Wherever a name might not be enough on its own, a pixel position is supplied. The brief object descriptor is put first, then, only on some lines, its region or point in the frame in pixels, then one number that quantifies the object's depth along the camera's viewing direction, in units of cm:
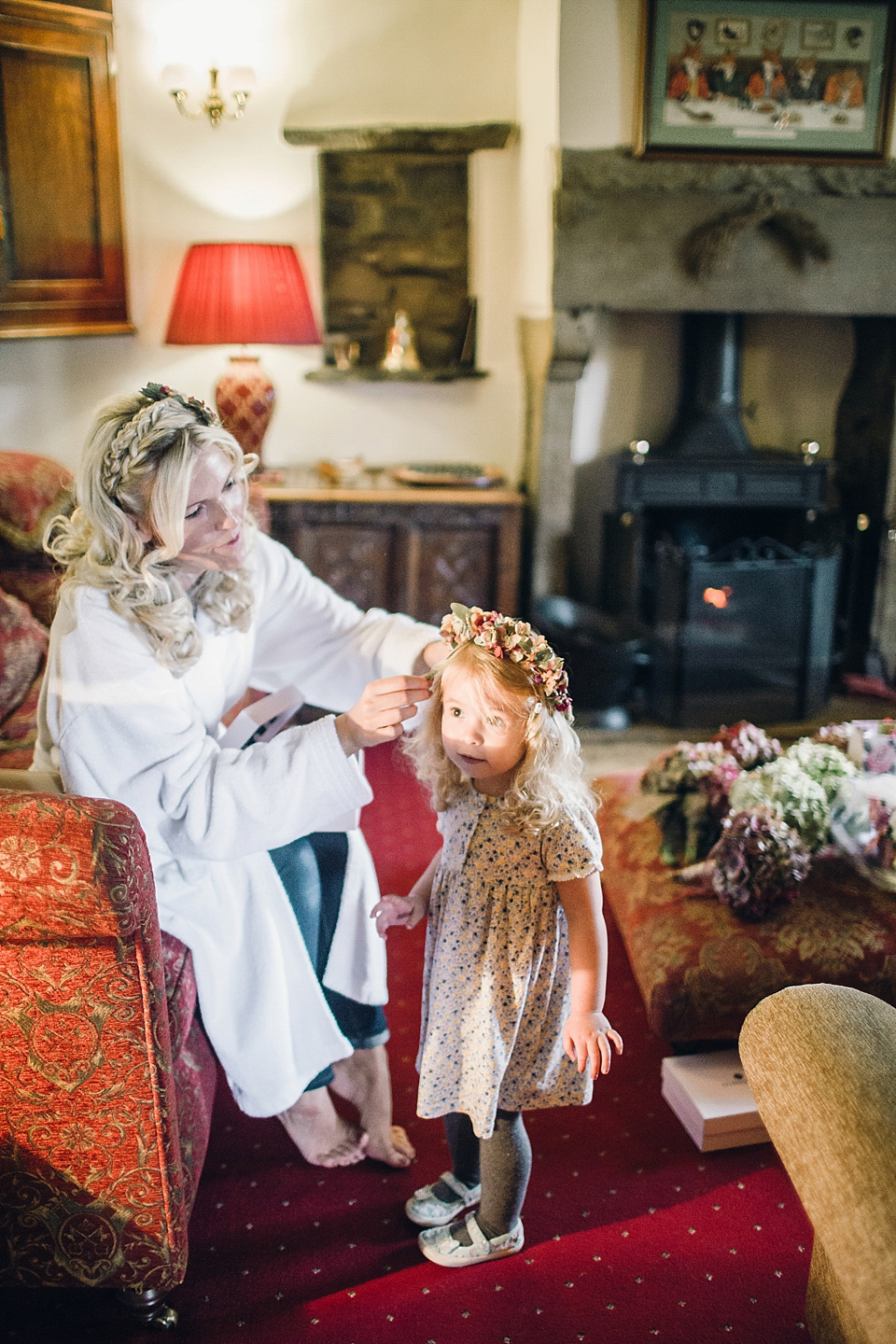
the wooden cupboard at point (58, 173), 303
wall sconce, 327
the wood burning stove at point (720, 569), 353
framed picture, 315
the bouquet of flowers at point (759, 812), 182
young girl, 126
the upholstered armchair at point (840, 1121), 87
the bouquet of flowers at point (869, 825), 190
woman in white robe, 143
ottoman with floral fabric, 177
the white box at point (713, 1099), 170
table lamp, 333
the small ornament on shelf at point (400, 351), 369
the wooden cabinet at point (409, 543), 341
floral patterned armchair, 110
